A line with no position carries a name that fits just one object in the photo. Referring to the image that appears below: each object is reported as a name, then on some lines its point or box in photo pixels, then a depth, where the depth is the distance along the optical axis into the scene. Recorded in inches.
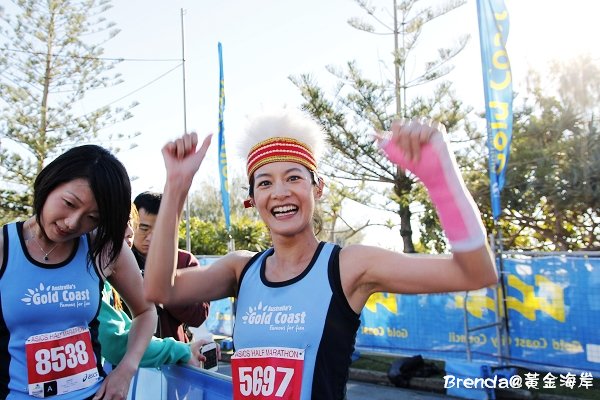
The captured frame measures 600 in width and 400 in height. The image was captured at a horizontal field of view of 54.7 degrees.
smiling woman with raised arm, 57.8
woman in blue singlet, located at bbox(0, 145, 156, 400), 80.4
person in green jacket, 99.5
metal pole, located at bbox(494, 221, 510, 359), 281.9
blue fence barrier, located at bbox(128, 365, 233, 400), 95.4
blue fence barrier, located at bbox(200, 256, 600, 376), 257.1
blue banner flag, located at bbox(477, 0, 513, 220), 315.9
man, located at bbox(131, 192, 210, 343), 130.5
